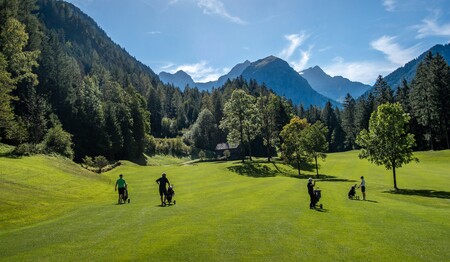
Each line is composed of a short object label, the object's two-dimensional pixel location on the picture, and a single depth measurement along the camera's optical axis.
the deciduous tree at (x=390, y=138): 45.91
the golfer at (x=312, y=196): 27.35
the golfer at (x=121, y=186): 30.48
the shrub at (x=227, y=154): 115.66
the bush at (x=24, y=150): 47.06
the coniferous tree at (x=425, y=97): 92.88
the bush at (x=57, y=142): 60.09
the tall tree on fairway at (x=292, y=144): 70.38
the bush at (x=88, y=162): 67.00
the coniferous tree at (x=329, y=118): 166.50
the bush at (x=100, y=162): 69.12
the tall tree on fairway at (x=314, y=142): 66.31
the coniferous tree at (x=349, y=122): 150.00
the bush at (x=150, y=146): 112.84
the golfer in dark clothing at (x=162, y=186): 29.20
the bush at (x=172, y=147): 121.06
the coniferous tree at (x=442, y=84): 93.12
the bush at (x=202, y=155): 115.09
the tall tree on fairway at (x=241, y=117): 77.00
